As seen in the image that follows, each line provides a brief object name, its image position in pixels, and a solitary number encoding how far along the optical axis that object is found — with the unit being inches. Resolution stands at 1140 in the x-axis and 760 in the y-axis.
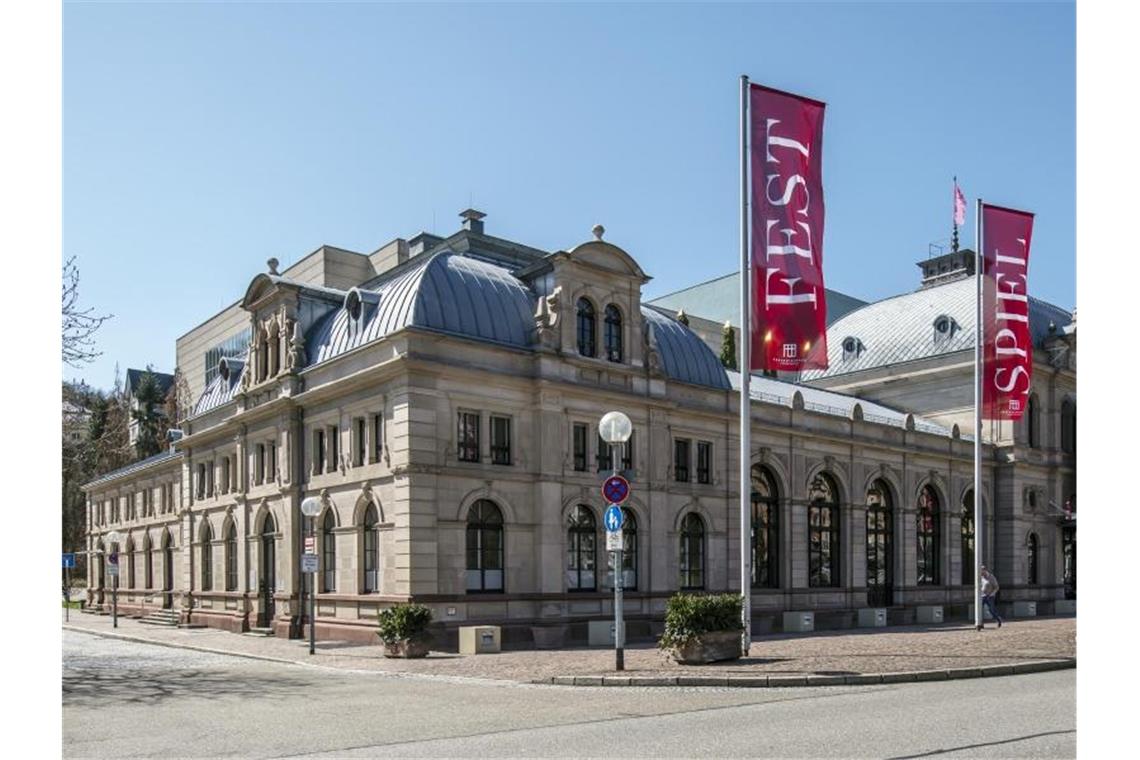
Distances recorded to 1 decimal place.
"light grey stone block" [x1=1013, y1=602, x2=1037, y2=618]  1820.9
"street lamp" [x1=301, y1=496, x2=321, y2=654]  1082.1
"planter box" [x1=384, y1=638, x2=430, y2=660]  1046.4
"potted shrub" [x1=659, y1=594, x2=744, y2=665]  852.0
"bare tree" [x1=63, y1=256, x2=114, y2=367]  812.6
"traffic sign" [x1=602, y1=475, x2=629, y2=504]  839.1
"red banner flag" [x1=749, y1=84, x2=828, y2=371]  955.3
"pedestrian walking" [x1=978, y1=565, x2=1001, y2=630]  1406.3
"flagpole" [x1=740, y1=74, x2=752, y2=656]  941.2
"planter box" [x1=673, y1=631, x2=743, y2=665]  852.6
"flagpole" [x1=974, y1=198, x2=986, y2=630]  1310.3
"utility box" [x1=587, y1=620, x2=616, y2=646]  1203.2
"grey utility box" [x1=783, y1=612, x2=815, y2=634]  1429.6
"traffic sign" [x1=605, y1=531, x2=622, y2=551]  847.7
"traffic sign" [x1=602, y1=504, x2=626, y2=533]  852.0
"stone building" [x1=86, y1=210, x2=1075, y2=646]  1216.2
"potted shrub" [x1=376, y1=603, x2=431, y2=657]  1048.2
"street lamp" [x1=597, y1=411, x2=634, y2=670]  840.3
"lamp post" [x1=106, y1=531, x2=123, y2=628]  1633.9
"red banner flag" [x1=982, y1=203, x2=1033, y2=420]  1338.6
